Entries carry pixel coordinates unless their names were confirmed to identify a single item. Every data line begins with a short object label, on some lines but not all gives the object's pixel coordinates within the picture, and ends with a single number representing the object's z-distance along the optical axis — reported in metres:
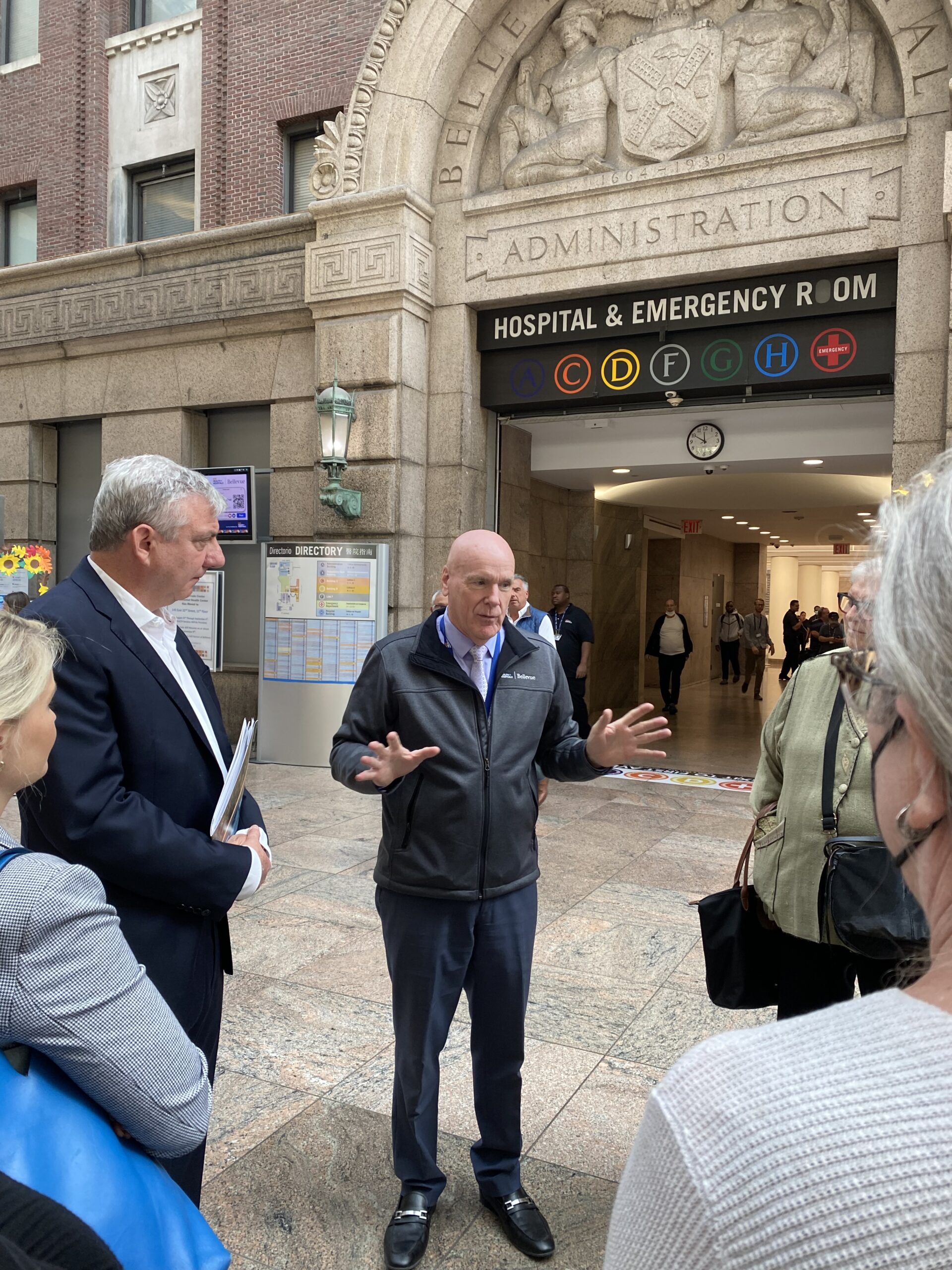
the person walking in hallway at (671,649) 16.17
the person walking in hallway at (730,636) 22.40
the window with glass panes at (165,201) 11.93
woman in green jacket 2.61
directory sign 9.52
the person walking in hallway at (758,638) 21.03
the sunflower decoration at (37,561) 11.08
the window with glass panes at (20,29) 12.77
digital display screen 10.16
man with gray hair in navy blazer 2.06
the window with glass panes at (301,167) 11.12
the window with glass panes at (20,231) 12.95
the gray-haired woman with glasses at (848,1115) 0.69
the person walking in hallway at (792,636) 19.42
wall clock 9.91
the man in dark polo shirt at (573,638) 11.06
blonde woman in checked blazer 1.33
